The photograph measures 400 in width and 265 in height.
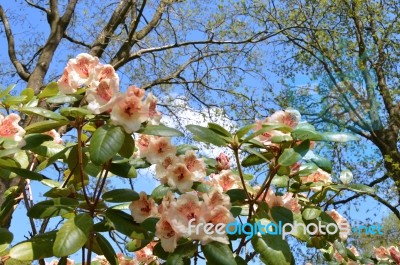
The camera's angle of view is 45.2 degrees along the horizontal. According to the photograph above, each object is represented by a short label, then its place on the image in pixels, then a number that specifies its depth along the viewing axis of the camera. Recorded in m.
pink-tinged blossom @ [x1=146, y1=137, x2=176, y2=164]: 1.30
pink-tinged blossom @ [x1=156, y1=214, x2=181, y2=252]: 1.06
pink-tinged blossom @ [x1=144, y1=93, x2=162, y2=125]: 1.12
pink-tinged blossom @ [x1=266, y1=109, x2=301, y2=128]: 1.24
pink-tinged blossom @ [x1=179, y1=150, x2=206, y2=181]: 1.29
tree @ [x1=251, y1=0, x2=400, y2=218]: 7.74
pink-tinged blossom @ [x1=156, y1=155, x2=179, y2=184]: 1.29
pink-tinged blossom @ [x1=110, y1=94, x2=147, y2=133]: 1.07
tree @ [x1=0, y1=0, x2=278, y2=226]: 6.41
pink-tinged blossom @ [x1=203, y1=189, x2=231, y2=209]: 1.06
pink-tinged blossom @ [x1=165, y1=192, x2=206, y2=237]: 1.04
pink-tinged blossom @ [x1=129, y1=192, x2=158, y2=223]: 1.22
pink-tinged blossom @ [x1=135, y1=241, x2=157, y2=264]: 1.68
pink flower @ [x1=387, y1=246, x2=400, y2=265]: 2.24
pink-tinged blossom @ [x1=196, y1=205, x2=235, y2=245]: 1.02
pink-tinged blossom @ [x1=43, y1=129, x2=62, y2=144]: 1.58
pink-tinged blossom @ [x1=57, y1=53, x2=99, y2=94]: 1.26
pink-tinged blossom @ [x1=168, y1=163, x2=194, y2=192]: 1.27
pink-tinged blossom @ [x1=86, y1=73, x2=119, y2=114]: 1.08
